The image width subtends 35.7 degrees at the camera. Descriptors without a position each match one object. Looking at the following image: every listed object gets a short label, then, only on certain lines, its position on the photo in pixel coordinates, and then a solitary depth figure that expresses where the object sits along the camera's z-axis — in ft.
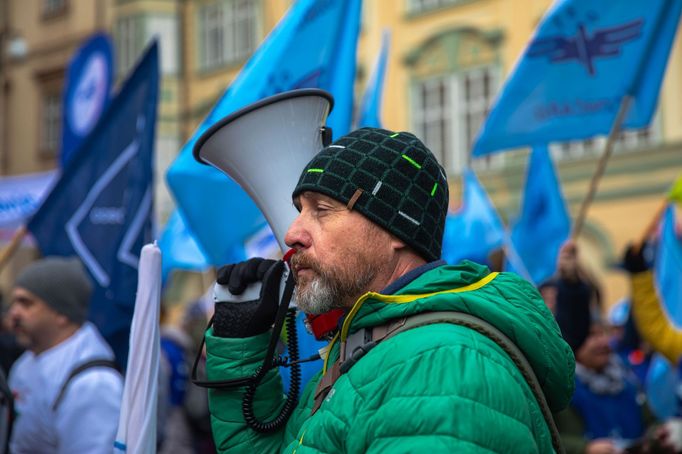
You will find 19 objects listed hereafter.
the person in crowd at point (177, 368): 29.78
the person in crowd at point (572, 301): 15.53
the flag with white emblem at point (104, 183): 17.75
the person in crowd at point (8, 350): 21.81
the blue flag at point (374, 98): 23.24
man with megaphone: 6.30
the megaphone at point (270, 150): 9.27
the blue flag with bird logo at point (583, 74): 17.34
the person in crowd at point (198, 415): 27.61
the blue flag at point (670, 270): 21.56
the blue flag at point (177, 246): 25.49
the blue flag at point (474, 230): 28.63
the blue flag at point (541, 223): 23.70
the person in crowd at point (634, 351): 25.08
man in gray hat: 12.69
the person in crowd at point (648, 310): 17.02
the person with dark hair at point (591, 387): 15.57
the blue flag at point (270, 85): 14.23
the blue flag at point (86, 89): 28.07
